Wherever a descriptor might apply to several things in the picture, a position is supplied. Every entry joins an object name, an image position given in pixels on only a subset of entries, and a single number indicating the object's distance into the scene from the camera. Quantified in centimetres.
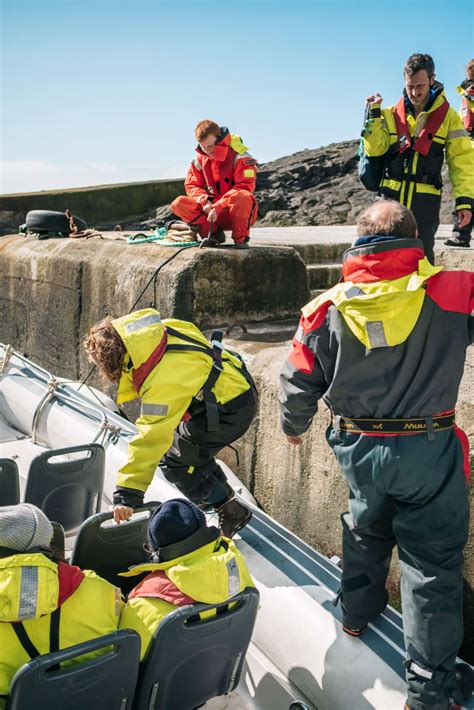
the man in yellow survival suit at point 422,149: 359
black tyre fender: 709
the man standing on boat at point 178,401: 259
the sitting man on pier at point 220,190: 472
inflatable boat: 222
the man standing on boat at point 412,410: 204
